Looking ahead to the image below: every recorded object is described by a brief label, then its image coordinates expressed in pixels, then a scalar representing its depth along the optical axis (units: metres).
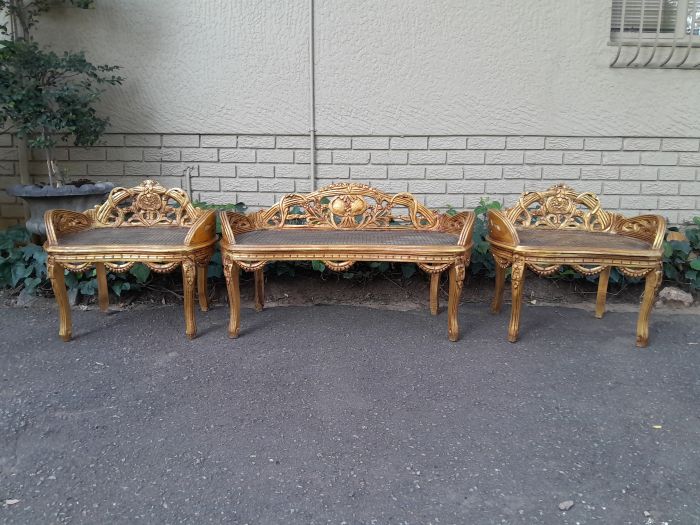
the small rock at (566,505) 2.07
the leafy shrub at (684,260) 4.55
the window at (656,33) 4.86
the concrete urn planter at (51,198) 4.36
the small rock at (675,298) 4.58
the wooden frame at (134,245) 3.52
